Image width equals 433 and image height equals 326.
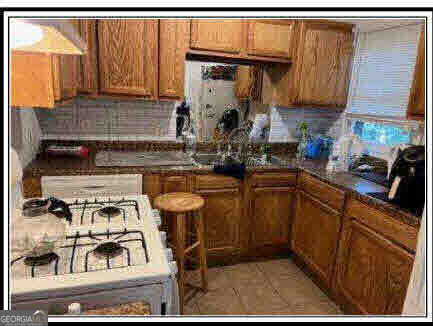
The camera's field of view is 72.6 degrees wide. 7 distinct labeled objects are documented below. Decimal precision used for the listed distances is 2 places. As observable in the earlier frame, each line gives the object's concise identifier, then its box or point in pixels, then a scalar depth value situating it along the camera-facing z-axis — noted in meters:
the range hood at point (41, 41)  0.75
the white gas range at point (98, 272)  0.78
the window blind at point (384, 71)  2.25
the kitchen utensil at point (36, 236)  0.92
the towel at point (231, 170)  2.17
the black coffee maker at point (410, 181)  1.45
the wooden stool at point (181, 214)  1.84
